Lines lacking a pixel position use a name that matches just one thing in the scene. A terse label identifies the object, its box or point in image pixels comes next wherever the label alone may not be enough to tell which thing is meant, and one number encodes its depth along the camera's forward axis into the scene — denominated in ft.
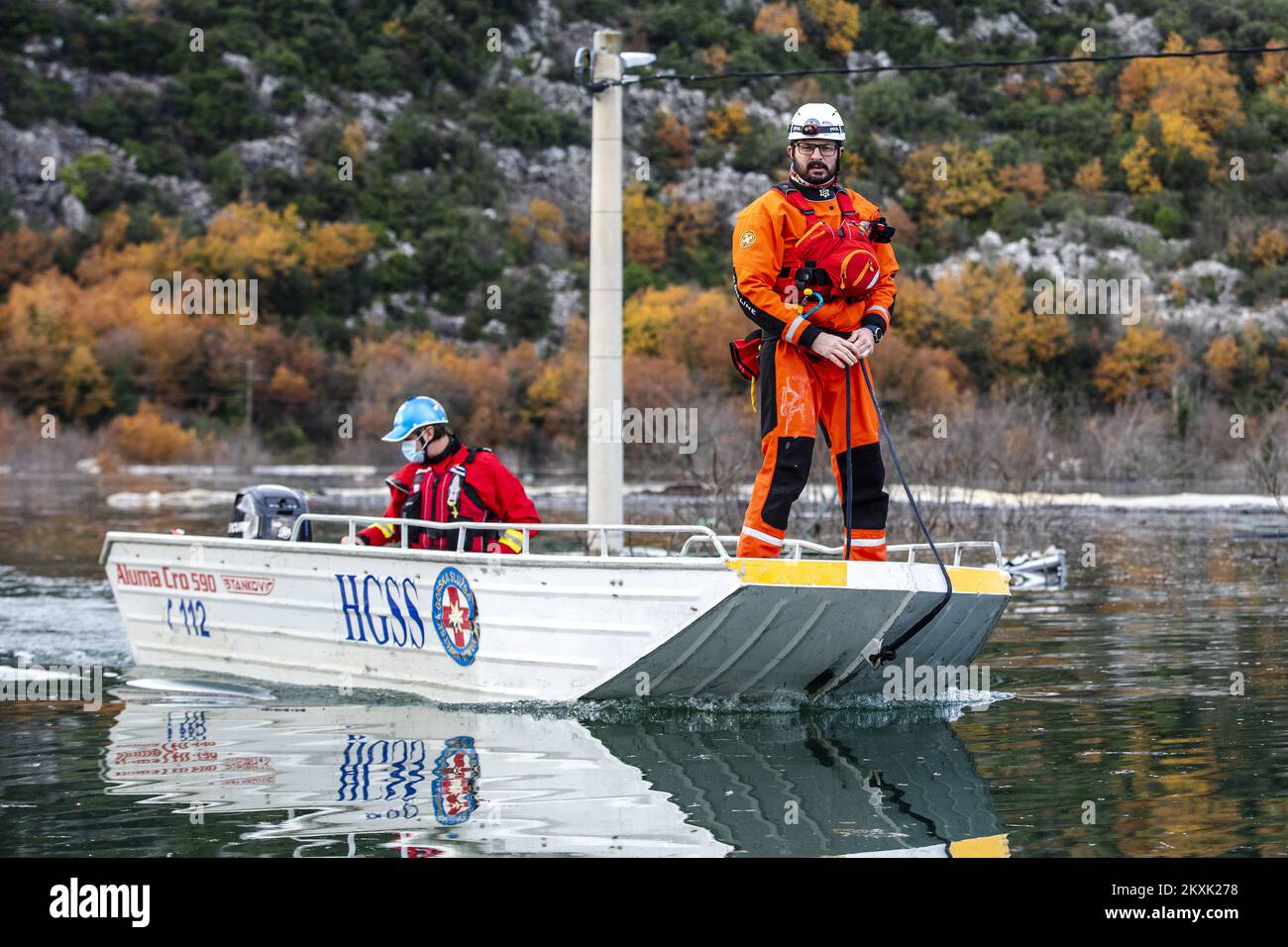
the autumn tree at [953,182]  230.48
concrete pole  55.72
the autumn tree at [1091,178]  233.55
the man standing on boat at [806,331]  32.07
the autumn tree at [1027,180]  232.94
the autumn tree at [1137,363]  173.47
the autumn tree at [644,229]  228.02
